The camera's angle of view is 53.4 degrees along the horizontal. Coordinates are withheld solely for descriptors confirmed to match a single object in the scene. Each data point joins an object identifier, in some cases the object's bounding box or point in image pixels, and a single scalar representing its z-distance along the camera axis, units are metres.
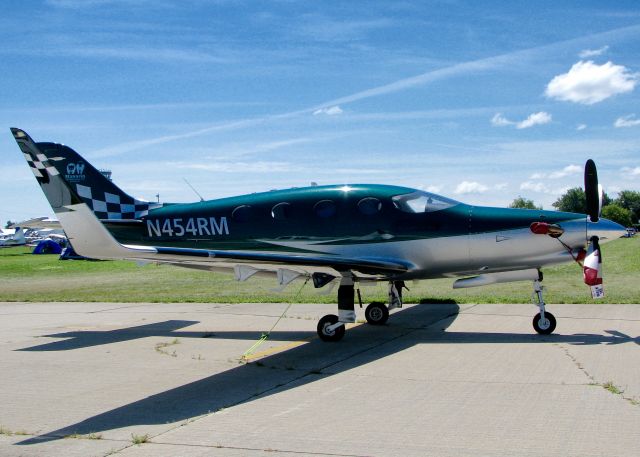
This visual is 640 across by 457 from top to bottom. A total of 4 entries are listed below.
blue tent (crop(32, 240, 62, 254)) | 58.81
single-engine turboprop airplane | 9.47
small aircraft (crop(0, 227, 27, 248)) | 83.00
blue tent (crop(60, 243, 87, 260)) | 43.89
